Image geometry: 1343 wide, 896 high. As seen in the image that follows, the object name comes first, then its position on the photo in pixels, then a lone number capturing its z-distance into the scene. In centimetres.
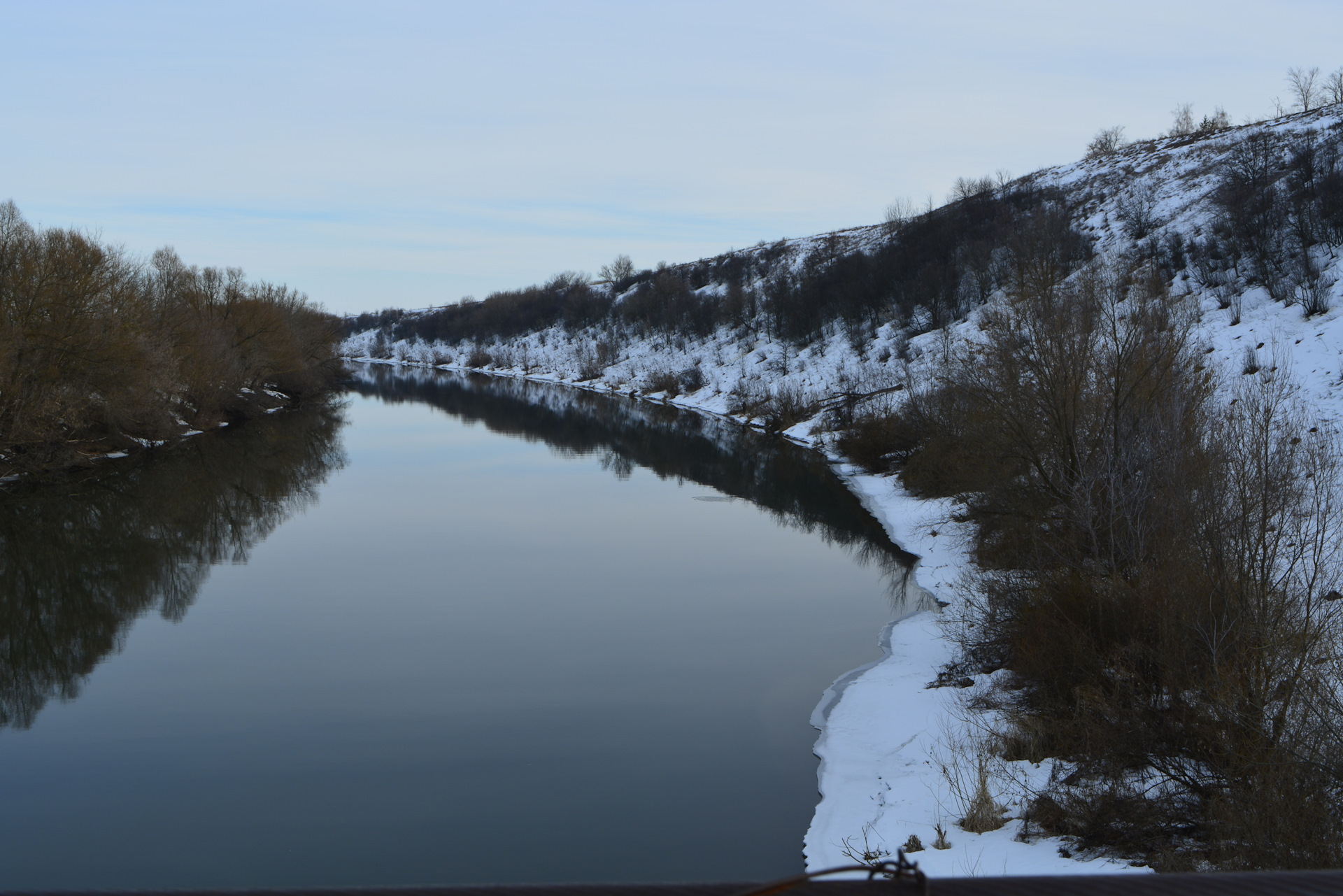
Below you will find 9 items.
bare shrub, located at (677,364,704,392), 5531
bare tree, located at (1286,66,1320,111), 5562
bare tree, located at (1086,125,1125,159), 6988
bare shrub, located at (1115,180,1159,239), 4212
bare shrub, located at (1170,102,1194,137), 6922
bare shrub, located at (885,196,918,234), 6568
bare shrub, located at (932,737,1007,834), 797
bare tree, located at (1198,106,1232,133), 5894
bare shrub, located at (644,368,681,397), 5660
